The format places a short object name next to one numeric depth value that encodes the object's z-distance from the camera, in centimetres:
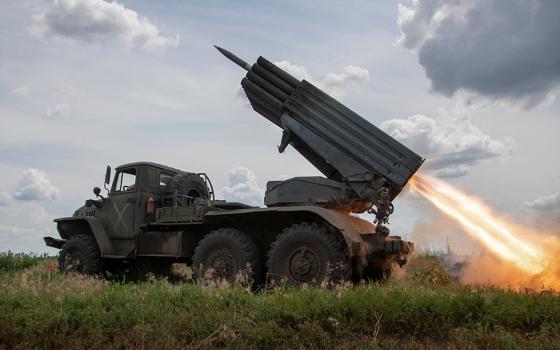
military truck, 1037
